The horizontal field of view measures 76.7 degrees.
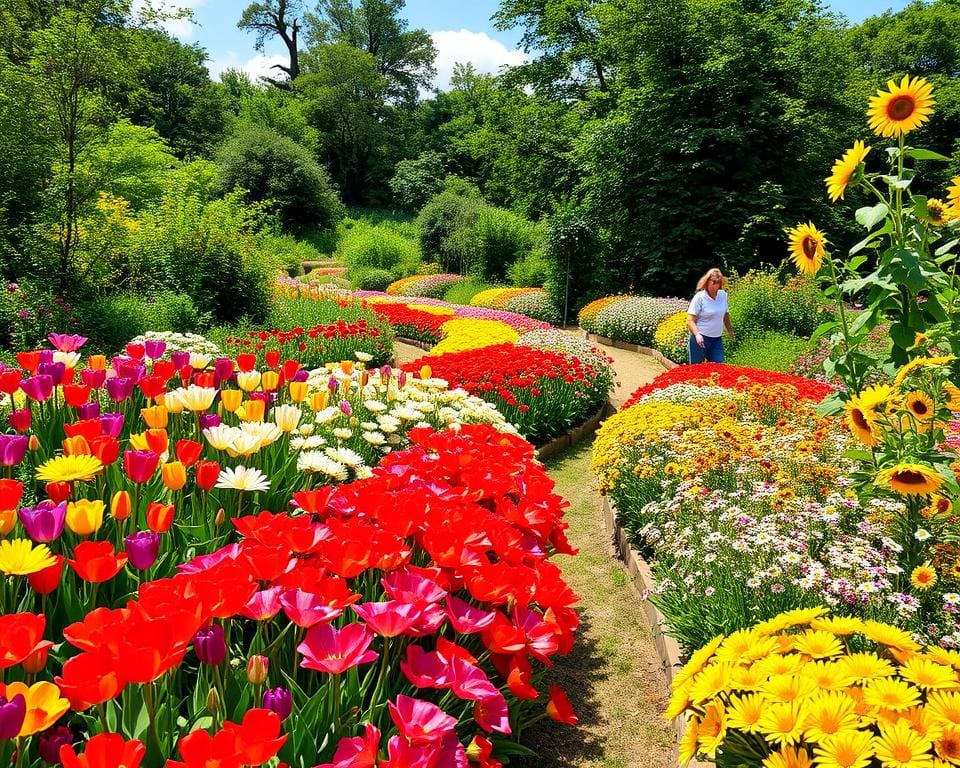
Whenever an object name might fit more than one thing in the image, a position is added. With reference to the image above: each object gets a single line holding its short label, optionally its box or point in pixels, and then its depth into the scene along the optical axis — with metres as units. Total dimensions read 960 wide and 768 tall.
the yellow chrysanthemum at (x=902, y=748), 1.18
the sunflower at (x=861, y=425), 2.40
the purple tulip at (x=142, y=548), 1.47
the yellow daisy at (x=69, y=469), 1.74
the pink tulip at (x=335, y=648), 1.27
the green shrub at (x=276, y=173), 29.42
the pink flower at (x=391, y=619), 1.40
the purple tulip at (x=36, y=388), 2.30
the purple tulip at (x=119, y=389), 2.53
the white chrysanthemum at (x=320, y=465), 2.51
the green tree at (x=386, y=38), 49.41
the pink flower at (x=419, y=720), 1.23
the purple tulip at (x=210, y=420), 2.38
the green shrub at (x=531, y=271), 21.41
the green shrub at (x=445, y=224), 26.06
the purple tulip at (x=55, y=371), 2.50
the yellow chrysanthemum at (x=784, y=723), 1.24
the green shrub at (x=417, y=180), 40.56
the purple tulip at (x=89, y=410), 2.37
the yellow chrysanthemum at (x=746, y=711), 1.32
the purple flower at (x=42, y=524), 1.48
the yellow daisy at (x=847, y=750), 1.18
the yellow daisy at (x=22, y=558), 1.31
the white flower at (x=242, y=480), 1.96
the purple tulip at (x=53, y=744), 1.18
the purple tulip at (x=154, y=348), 2.83
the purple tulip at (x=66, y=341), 2.74
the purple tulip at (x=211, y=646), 1.25
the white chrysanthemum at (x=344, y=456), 2.70
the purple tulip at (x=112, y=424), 2.18
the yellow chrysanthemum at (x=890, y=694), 1.28
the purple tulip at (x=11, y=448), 1.92
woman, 7.33
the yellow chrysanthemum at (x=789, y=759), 1.22
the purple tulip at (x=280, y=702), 1.25
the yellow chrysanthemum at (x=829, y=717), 1.24
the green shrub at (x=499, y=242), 23.28
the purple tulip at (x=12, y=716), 0.96
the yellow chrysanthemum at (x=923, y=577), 2.16
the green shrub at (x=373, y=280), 25.97
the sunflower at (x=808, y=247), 2.67
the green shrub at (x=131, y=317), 9.20
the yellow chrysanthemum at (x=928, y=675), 1.33
